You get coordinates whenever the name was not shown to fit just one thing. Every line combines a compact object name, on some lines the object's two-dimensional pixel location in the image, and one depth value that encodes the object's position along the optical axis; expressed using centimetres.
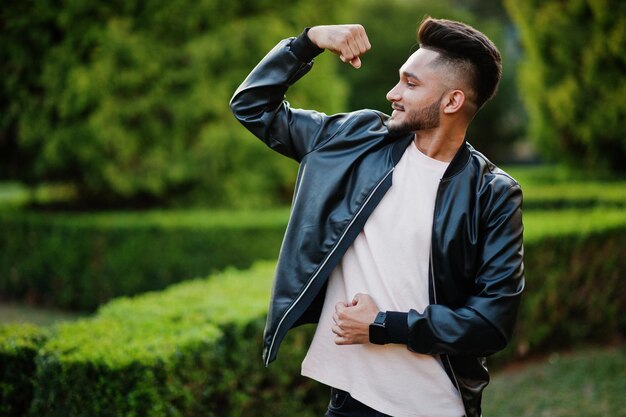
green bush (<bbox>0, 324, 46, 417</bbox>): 362
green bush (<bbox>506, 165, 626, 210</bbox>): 974
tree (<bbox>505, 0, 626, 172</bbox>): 1168
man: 236
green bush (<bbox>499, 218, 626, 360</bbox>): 680
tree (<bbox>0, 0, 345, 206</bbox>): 983
